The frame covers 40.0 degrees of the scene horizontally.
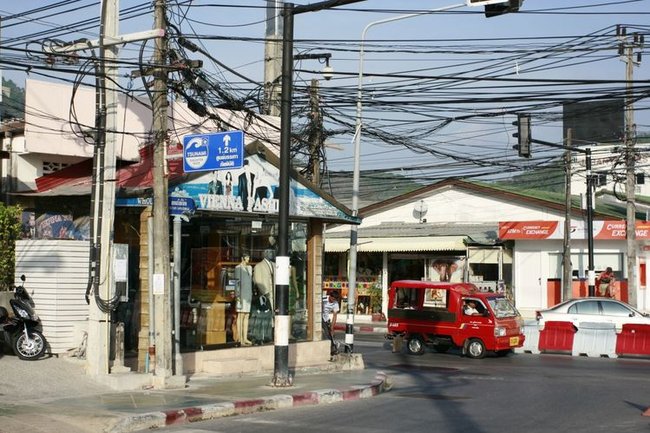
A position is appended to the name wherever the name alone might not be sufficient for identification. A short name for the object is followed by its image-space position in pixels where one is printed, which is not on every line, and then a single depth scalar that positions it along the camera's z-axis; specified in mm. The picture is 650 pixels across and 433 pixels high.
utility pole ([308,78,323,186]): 24547
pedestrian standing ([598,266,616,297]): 35000
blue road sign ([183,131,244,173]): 15844
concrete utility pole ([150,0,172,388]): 15695
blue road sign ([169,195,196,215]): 16359
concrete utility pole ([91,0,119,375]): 15562
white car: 27250
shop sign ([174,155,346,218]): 17406
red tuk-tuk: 25219
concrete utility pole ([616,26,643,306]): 34438
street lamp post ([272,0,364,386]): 16297
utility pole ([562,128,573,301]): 35031
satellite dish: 43531
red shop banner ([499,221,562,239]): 38062
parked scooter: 15922
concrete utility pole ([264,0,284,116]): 22250
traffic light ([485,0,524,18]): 12711
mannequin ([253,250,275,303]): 19442
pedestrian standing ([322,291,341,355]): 21656
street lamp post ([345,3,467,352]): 22750
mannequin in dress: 18953
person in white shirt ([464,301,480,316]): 25375
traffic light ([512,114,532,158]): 27797
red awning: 17281
